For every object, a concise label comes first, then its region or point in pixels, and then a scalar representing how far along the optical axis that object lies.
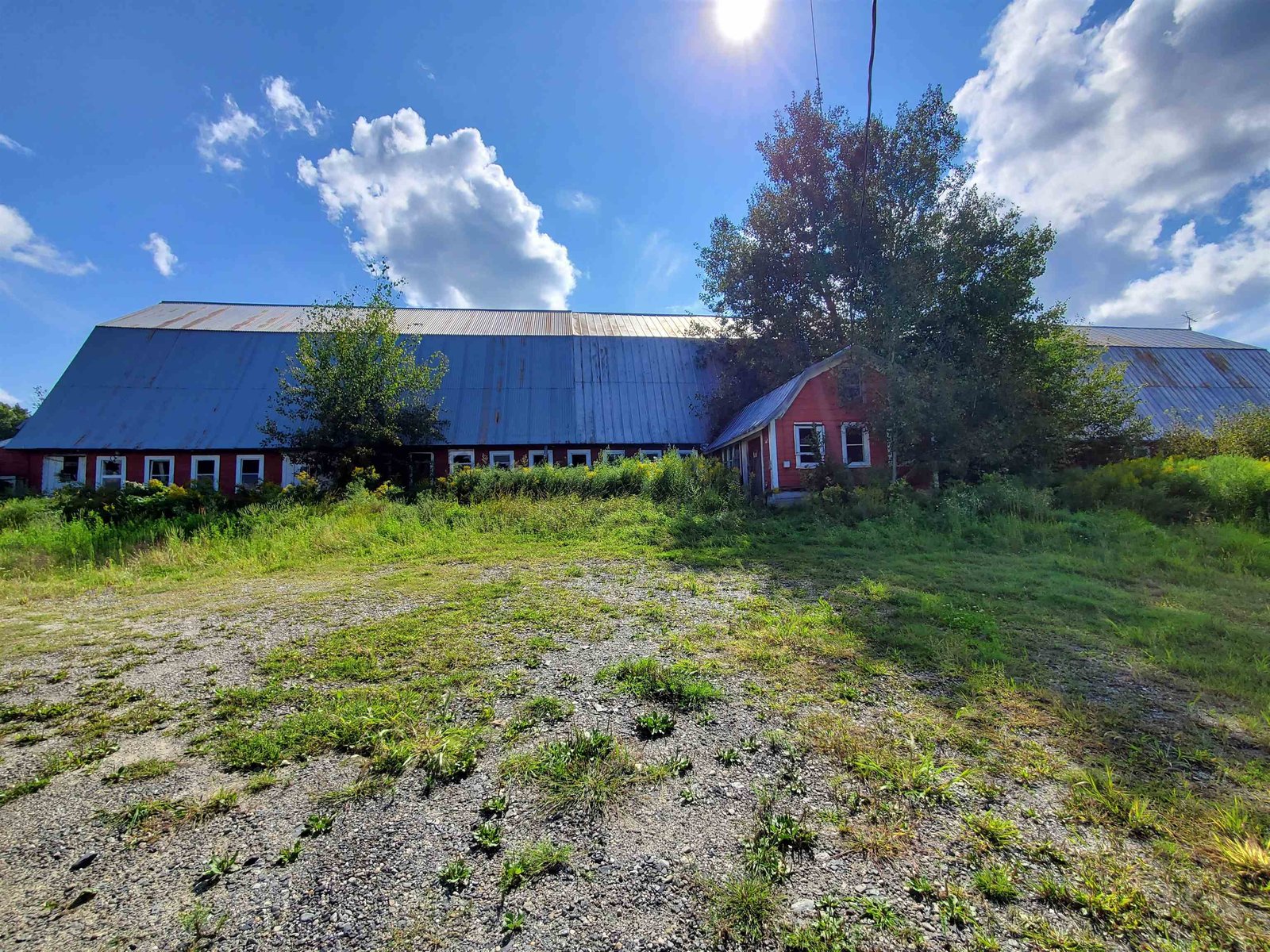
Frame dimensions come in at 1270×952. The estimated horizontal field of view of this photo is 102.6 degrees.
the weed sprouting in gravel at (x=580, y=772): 2.79
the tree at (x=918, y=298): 16.19
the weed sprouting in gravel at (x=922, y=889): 2.20
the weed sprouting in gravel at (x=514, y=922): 2.07
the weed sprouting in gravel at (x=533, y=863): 2.31
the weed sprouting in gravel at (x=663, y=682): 3.87
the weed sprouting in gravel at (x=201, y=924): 2.04
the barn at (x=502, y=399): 18.24
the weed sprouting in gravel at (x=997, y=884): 2.19
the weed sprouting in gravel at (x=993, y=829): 2.49
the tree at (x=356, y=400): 18.09
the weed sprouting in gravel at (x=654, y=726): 3.44
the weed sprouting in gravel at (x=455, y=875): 2.29
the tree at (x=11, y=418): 34.81
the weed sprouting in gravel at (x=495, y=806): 2.72
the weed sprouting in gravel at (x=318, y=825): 2.61
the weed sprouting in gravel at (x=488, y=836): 2.50
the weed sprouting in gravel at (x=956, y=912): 2.08
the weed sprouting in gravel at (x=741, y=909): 2.04
